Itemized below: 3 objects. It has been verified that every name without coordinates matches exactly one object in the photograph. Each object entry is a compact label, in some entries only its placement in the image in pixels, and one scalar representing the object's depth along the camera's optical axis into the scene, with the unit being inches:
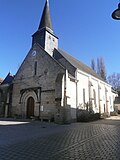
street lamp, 220.4
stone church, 727.7
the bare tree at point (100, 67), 1893.5
